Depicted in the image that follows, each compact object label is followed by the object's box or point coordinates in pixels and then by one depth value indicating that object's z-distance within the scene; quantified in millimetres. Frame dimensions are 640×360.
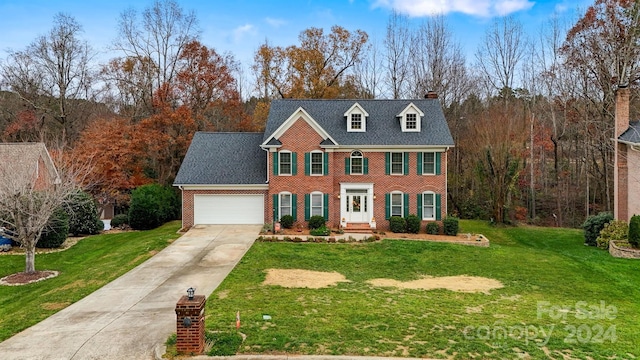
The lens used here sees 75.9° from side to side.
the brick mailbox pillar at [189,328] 8477
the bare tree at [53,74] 35344
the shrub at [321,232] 22219
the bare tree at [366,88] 41688
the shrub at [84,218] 25234
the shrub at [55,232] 21969
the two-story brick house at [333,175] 24203
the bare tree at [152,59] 36938
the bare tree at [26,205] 16688
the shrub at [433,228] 23922
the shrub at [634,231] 19781
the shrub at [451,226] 23797
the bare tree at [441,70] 38656
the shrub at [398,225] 24047
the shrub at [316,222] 23625
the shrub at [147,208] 27719
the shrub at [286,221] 23797
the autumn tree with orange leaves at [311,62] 39656
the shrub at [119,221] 29391
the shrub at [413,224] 24031
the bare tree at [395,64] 39812
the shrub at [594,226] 23359
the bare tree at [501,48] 38344
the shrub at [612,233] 21688
